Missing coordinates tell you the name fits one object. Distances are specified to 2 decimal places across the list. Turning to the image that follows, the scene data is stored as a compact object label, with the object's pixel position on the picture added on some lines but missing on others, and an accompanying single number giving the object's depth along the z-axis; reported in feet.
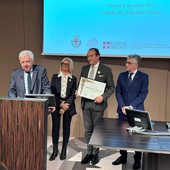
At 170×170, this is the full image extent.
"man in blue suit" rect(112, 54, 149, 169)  11.02
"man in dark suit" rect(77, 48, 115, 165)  11.68
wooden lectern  8.06
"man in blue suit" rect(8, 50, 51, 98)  9.58
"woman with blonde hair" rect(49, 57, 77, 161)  12.25
